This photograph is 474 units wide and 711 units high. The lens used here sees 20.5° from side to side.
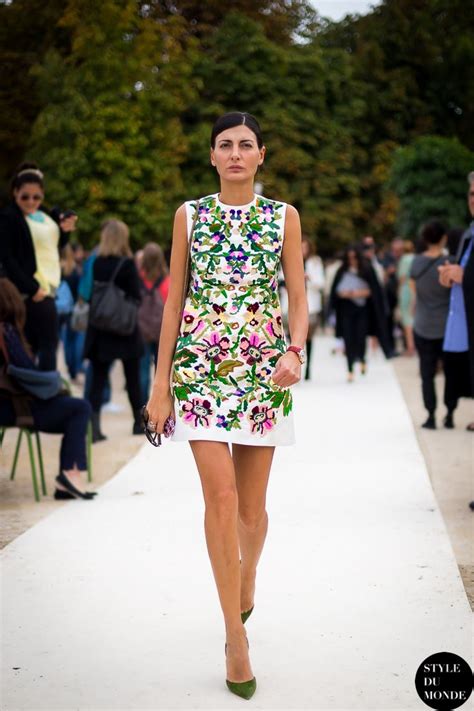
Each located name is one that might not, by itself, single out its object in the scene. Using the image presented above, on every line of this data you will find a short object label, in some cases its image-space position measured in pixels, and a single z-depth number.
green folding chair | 8.37
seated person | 8.28
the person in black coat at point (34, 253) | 10.13
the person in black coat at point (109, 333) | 11.67
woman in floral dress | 4.59
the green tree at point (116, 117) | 12.73
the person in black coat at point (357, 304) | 17.52
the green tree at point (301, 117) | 44.06
